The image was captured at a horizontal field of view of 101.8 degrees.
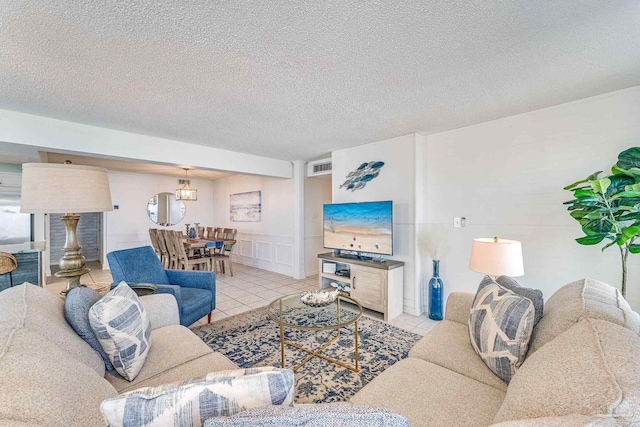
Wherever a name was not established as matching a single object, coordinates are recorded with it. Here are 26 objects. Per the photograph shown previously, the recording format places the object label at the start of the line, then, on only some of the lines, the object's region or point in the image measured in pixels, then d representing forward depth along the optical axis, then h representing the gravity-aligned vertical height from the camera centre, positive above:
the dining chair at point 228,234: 6.00 -0.41
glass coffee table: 2.09 -0.88
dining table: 5.14 -0.56
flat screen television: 3.46 -0.16
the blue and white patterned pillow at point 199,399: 0.65 -0.48
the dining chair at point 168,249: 4.97 -0.63
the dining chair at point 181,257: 4.77 -0.75
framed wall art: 6.36 +0.25
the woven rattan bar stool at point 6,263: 2.71 -0.48
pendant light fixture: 5.85 +0.51
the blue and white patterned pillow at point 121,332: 1.33 -0.61
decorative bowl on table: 2.47 -0.80
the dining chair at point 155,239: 5.47 -0.47
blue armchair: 2.58 -0.70
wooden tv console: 3.29 -0.91
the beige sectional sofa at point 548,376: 0.66 -0.54
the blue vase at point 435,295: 3.29 -1.01
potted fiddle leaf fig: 1.85 +0.05
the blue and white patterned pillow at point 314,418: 0.59 -0.47
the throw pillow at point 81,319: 1.36 -0.54
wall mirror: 6.67 +0.21
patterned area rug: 1.97 -1.29
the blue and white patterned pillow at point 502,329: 1.30 -0.62
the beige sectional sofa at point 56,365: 0.70 -0.52
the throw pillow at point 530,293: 1.48 -0.48
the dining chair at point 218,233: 6.42 -0.41
